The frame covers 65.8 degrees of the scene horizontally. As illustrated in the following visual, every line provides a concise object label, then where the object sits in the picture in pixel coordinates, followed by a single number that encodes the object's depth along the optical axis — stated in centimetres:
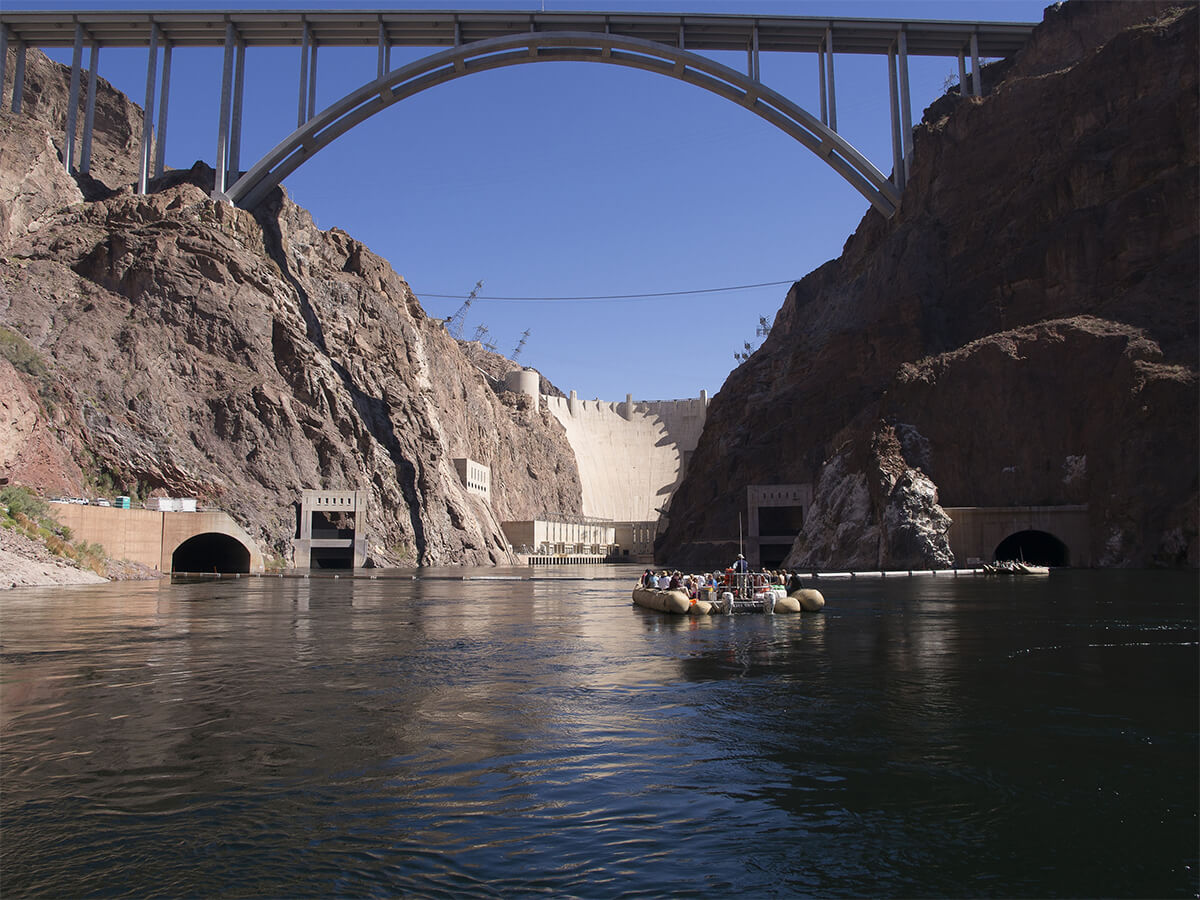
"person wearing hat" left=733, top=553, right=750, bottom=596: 3281
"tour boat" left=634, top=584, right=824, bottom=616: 3097
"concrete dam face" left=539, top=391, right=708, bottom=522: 18962
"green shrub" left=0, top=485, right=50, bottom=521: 4081
